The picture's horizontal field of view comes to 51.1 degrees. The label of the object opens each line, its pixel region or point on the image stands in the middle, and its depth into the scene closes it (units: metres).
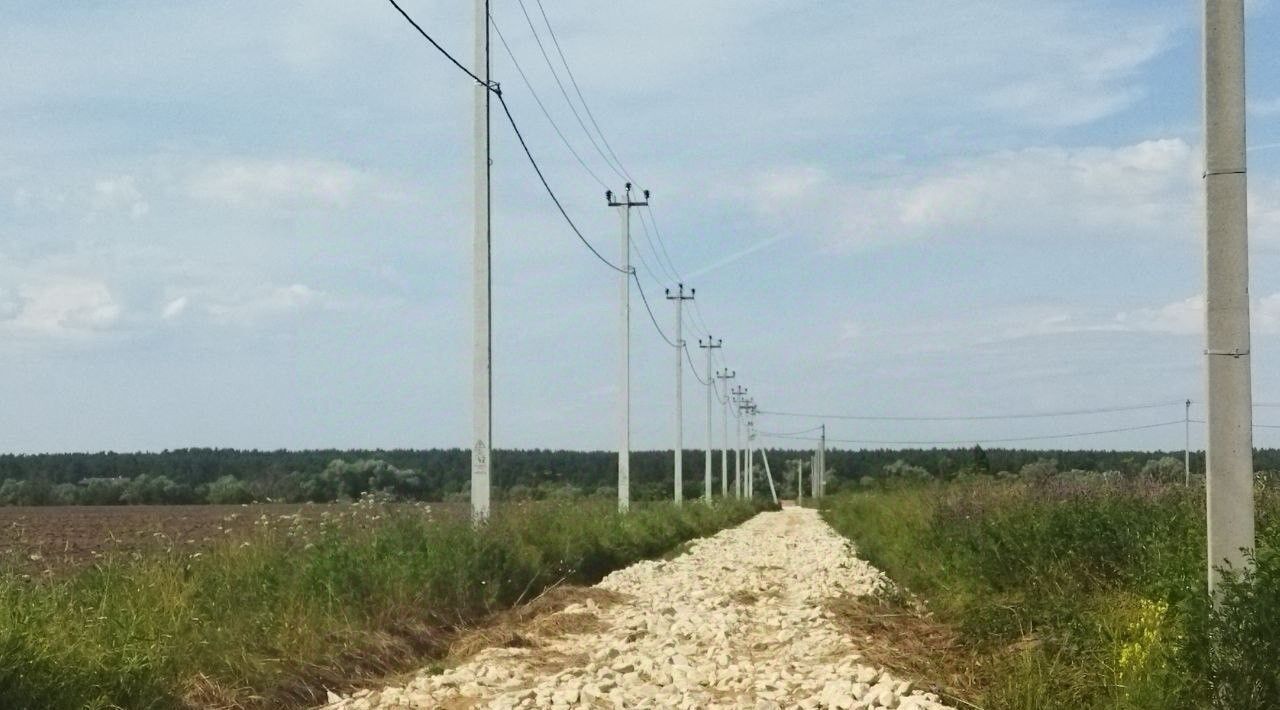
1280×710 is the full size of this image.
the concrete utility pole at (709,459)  62.95
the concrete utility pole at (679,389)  50.50
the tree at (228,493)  56.38
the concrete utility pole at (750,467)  105.44
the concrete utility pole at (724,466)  84.38
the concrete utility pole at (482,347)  18.89
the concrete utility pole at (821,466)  99.19
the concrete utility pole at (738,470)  89.71
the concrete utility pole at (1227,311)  8.05
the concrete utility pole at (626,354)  35.75
